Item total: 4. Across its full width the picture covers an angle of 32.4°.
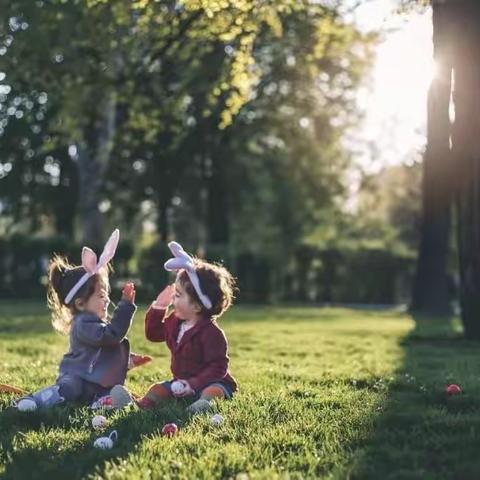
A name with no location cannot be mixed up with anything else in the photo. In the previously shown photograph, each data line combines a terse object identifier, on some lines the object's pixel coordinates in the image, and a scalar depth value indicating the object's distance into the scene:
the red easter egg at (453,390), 6.62
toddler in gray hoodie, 6.14
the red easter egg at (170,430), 5.04
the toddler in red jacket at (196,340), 6.14
